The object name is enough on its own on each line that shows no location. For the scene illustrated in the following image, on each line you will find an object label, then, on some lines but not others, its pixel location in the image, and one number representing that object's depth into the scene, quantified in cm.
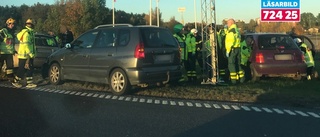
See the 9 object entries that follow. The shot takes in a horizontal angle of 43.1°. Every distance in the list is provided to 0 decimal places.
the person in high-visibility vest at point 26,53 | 1140
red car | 1156
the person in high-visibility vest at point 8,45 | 1188
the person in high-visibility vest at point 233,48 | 1144
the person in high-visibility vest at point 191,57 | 1251
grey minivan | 938
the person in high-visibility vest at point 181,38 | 1253
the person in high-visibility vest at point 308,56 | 1276
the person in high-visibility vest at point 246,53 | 1213
